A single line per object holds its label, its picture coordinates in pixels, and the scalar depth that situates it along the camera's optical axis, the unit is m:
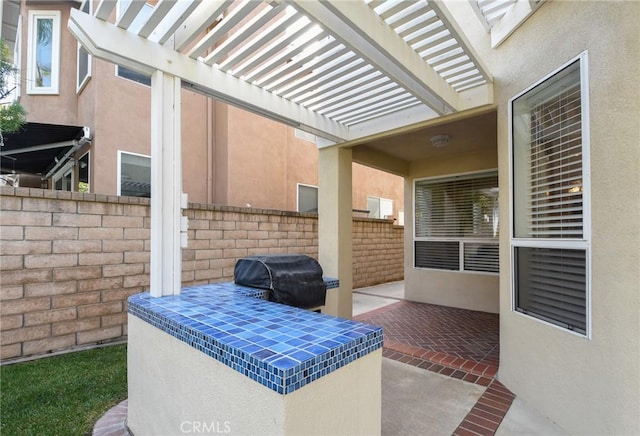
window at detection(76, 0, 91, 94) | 6.71
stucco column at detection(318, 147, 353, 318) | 4.95
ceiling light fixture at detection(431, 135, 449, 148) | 5.25
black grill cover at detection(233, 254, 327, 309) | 3.10
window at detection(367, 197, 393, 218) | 12.73
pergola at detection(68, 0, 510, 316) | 2.35
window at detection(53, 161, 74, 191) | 8.10
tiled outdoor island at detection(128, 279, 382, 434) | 1.36
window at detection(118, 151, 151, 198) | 6.61
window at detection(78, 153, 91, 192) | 7.11
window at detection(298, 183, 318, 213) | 9.71
